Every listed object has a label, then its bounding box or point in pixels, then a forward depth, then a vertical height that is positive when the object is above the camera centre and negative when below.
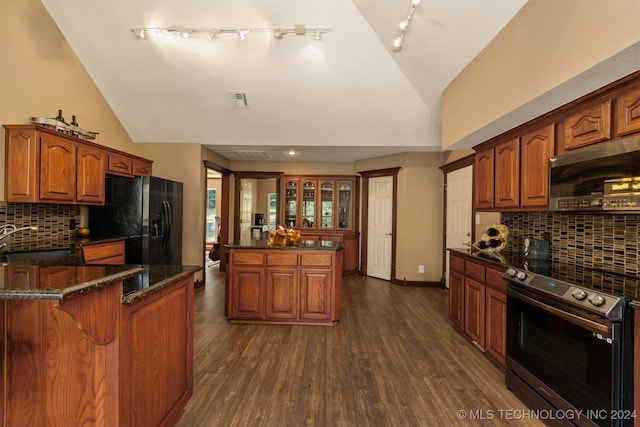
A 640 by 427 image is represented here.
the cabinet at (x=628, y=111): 1.59 +0.60
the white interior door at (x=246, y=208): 7.22 +0.08
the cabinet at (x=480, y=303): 2.38 -0.83
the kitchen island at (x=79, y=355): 1.18 -0.65
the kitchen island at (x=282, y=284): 3.34 -0.84
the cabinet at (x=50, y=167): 2.81 +0.45
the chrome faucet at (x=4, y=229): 2.01 -0.19
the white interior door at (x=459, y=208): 4.30 +0.10
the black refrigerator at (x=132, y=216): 3.81 -0.08
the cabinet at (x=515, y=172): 2.31 +0.40
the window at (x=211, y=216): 9.27 -0.15
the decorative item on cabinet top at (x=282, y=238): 3.53 -0.32
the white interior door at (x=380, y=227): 5.63 -0.28
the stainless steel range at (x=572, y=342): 1.38 -0.72
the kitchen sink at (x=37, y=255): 2.55 -0.43
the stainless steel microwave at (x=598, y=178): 1.58 +0.24
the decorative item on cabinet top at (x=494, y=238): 2.87 -0.24
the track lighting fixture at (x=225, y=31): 3.21 +2.02
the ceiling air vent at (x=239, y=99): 3.94 +1.56
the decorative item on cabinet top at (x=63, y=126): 2.96 +0.90
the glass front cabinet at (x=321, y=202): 6.22 +0.23
